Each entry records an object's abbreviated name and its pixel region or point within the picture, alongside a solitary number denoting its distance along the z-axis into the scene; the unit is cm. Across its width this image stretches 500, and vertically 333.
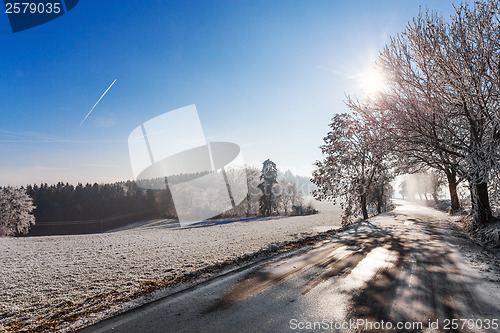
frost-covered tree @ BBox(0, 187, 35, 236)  4806
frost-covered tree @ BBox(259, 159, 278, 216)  4760
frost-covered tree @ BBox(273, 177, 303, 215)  5870
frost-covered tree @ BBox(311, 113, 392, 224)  1912
